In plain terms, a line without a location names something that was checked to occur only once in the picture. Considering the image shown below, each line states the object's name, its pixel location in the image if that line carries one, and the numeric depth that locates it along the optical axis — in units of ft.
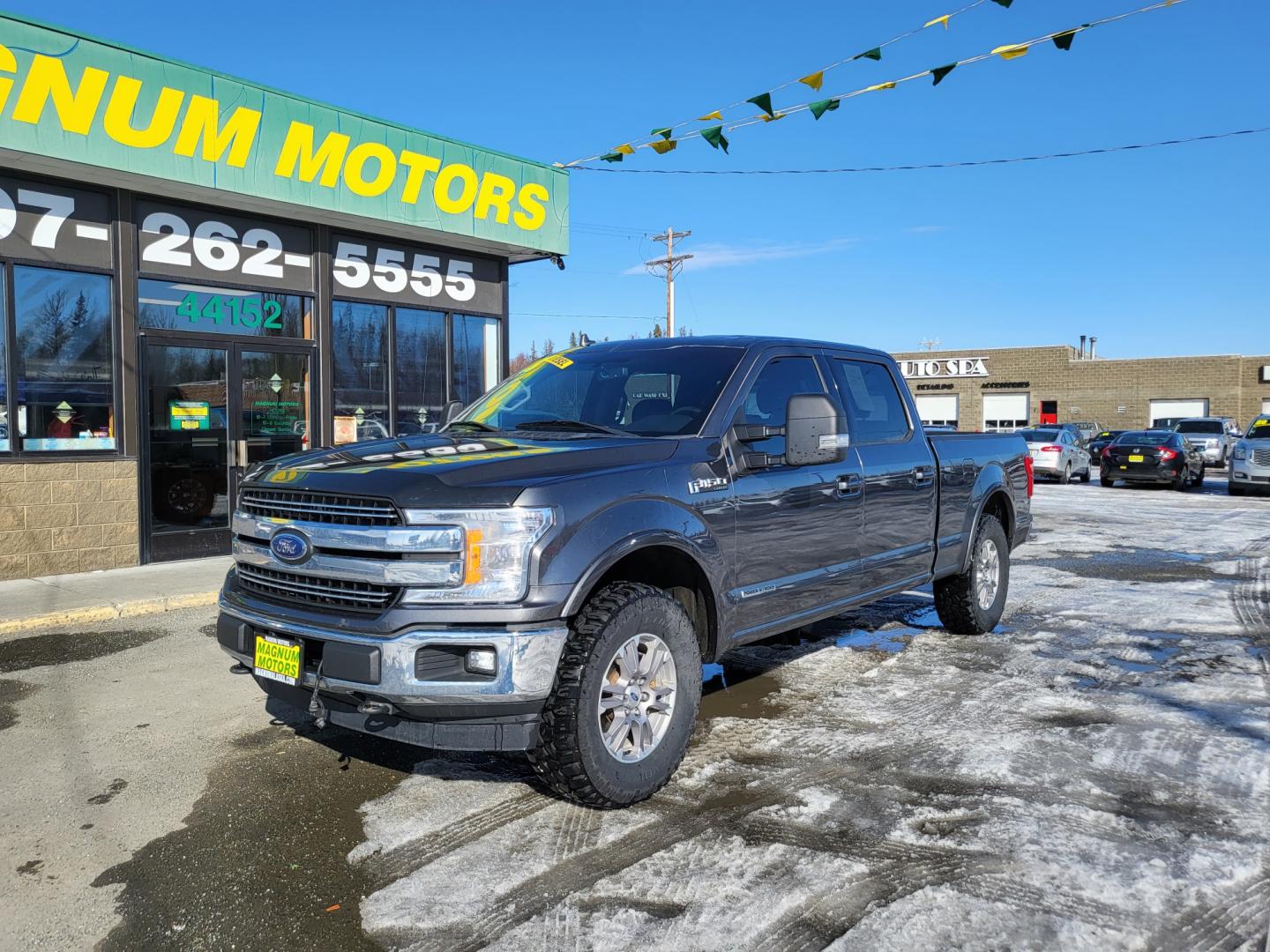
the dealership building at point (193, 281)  30.60
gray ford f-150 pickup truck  11.37
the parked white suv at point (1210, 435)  111.24
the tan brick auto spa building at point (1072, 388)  170.50
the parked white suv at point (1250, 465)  67.21
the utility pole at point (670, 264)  139.85
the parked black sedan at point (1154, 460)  76.02
